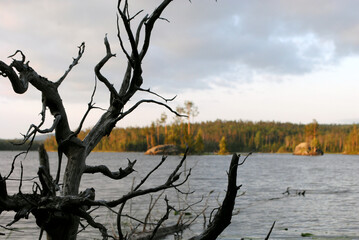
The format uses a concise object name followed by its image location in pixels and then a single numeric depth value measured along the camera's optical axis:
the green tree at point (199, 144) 146.50
